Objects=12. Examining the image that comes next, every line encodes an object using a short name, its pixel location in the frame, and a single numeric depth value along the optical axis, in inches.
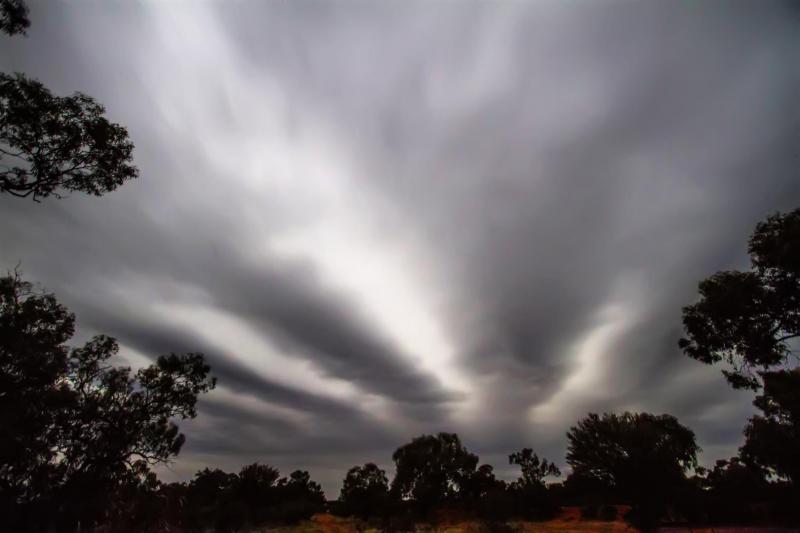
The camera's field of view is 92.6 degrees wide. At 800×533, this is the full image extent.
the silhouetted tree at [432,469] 3045.3
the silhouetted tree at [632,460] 1253.6
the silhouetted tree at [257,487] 2773.1
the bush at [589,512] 2220.7
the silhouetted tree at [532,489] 2429.5
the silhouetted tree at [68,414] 1052.5
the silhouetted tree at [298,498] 2512.4
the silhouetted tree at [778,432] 1376.6
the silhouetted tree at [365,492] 2910.9
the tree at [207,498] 1932.9
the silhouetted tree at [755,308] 866.1
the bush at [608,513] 2068.5
